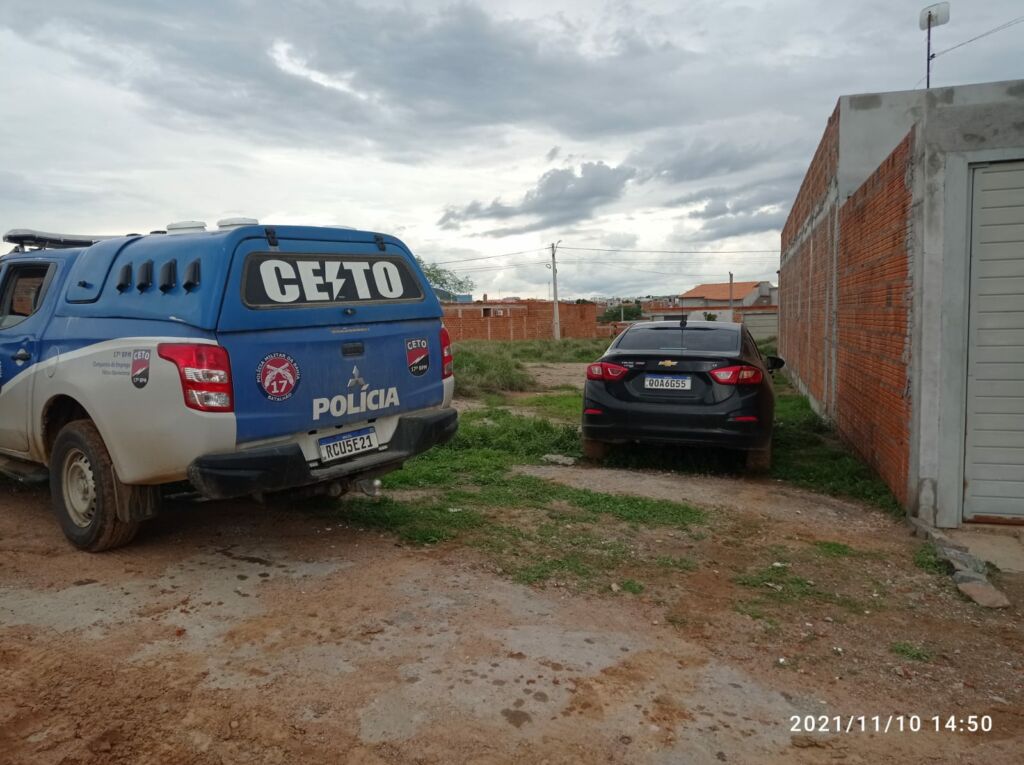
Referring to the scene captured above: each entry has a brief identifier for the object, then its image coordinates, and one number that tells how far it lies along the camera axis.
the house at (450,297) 69.91
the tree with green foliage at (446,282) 74.75
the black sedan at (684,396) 6.95
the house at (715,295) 90.89
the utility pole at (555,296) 46.09
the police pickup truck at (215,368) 4.14
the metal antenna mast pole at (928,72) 11.19
